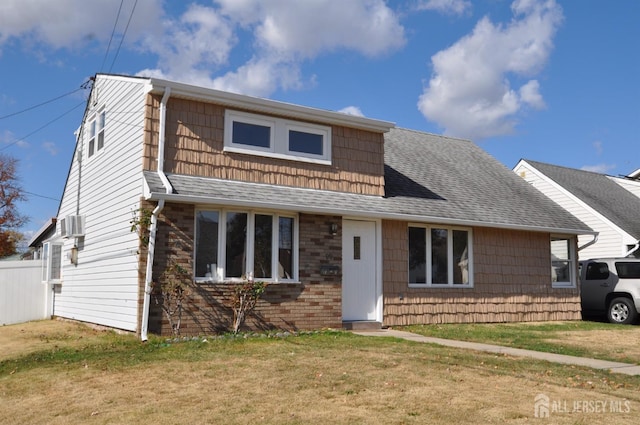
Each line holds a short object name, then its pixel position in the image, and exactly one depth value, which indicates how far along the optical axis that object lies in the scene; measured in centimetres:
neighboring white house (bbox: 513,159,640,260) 2430
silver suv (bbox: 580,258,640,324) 1688
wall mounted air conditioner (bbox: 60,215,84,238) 1535
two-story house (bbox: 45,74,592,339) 1203
